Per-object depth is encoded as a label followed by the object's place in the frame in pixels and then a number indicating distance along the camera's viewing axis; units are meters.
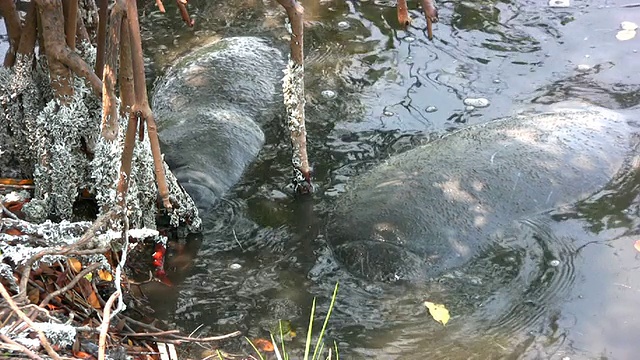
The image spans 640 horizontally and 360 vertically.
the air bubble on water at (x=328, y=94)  5.69
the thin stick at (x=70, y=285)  2.74
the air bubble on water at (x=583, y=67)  5.86
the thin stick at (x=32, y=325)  2.25
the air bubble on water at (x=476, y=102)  5.50
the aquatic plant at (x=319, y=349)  3.49
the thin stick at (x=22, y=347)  2.20
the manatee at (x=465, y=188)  4.02
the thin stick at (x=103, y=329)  2.28
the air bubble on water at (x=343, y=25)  6.79
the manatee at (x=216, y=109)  4.69
